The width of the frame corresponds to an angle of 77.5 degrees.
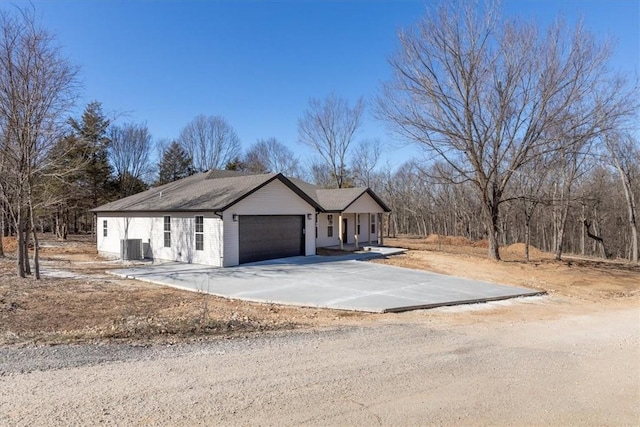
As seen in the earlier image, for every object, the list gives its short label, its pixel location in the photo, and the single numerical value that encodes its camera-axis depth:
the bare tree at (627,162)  24.75
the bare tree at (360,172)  47.84
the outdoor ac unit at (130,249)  18.20
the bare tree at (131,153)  40.59
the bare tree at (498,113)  16.81
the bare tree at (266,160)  51.31
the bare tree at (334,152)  41.28
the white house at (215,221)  15.89
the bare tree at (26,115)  11.79
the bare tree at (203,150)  47.66
